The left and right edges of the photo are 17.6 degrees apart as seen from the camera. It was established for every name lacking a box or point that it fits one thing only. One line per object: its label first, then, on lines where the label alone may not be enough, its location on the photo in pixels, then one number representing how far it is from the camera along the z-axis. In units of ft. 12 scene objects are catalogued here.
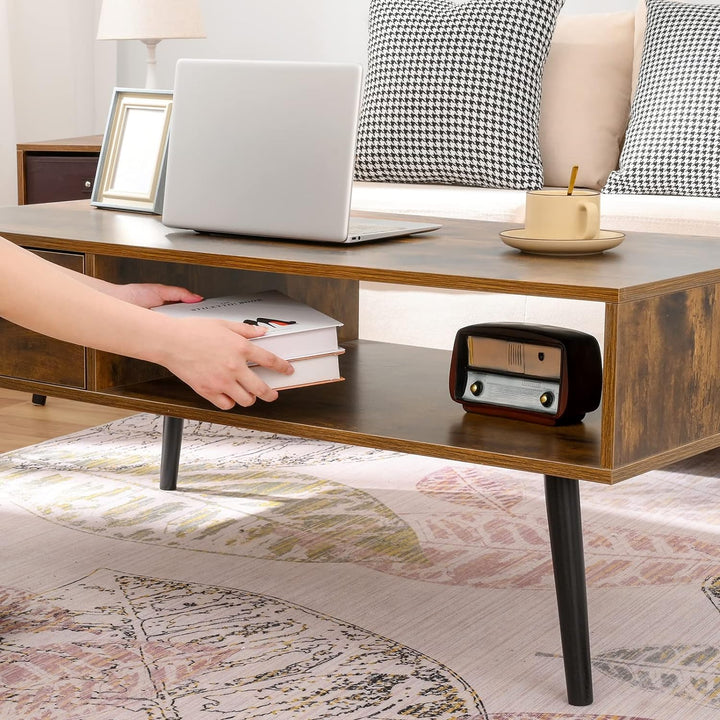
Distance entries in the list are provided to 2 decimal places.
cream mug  9.05
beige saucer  9.00
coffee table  8.37
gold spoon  9.08
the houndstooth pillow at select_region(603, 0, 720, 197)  13.04
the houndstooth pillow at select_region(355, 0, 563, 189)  13.76
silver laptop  9.20
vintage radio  8.88
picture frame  10.88
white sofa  12.27
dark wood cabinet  14.78
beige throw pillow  14.14
